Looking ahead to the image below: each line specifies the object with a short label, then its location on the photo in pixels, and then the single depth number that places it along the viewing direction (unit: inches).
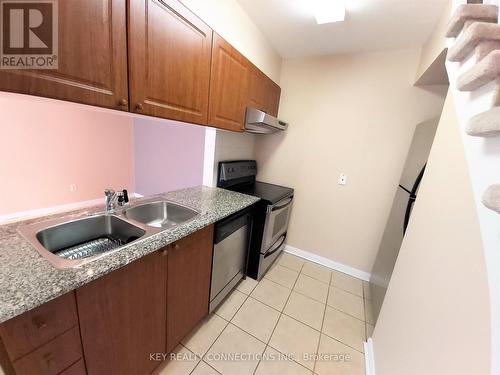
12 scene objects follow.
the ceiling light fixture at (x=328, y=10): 53.2
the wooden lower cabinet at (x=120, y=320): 24.6
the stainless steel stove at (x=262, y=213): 76.9
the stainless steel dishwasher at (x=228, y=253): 57.7
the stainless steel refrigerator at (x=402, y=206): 58.0
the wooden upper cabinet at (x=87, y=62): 26.9
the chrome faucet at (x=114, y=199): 49.6
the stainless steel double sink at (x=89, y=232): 39.0
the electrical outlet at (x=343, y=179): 89.0
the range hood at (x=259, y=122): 69.0
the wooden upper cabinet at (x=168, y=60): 36.7
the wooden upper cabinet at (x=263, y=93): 72.1
